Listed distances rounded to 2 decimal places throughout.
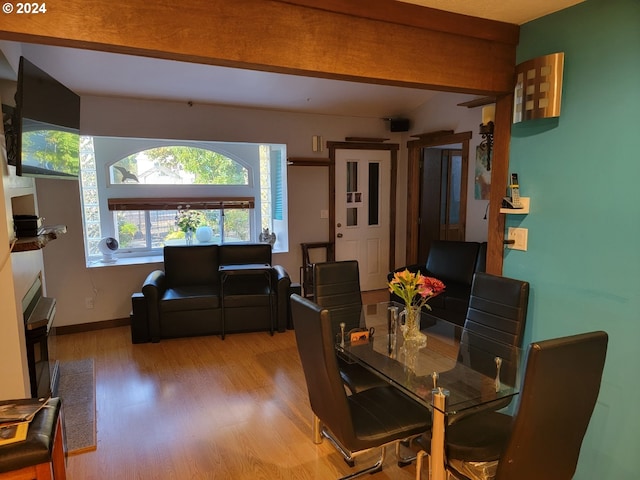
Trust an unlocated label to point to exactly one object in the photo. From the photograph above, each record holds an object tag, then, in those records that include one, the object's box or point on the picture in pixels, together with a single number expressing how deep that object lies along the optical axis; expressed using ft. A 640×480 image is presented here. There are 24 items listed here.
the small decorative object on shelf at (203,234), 16.92
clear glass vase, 7.42
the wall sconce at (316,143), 17.70
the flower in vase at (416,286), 7.14
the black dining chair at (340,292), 9.25
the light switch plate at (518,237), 7.59
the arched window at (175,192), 15.43
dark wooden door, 19.97
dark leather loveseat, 13.43
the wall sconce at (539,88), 6.66
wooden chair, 17.87
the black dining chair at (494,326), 6.82
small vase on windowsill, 16.73
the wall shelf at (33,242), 7.01
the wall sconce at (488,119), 10.13
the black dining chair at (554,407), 4.36
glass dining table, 5.69
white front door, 18.75
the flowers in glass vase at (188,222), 16.61
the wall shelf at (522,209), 7.45
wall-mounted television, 6.84
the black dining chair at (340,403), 5.62
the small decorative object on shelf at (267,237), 17.54
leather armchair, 13.28
